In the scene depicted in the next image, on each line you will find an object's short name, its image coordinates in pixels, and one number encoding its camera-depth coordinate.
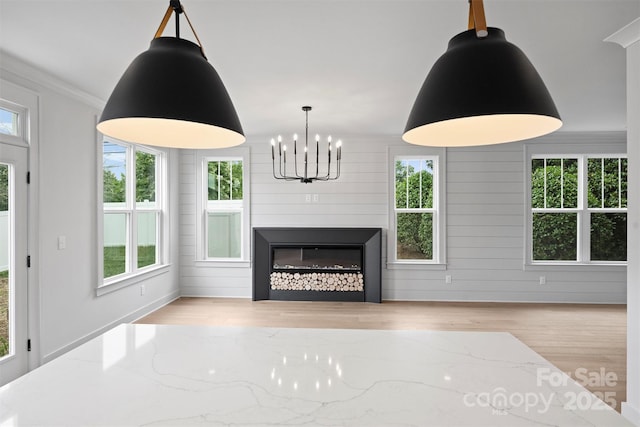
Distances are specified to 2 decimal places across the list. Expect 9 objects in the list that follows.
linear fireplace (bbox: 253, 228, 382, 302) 5.47
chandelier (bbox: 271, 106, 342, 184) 5.57
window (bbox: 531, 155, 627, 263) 5.34
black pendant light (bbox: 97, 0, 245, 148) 0.90
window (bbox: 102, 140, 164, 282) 4.16
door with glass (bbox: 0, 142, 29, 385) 2.83
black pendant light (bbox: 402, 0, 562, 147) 0.83
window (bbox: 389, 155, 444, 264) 5.58
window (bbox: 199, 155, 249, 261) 5.75
